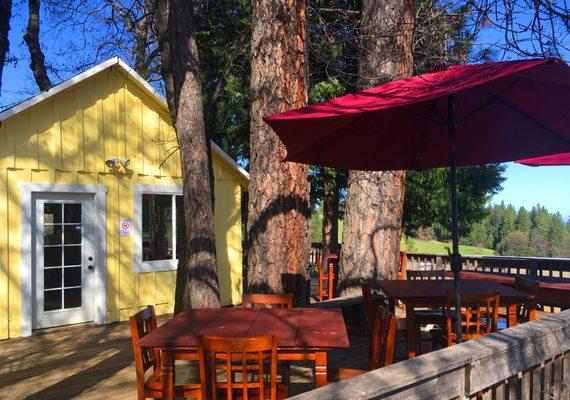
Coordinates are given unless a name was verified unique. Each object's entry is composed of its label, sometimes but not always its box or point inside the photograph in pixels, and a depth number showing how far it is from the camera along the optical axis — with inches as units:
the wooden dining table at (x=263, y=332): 117.0
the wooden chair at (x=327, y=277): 404.8
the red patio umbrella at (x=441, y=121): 125.2
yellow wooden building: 301.6
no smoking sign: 348.4
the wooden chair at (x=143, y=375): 125.3
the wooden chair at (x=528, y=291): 195.5
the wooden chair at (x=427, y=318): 190.4
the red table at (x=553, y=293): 218.5
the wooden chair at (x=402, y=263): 387.5
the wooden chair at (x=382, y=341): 120.3
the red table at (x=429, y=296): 178.2
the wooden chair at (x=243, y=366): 103.0
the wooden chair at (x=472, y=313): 159.0
